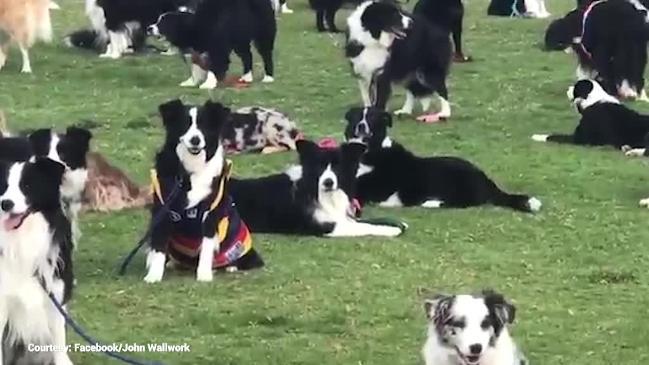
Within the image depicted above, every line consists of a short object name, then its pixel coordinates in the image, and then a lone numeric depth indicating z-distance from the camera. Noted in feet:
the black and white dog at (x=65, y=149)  23.34
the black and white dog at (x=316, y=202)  27.02
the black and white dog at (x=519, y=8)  65.16
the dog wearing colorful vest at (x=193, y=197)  23.39
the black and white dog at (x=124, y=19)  51.67
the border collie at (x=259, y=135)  34.78
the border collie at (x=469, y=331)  16.61
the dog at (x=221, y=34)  45.68
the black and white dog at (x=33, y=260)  17.79
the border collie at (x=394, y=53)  39.14
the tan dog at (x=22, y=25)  49.16
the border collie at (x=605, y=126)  36.19
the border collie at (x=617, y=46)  43.96
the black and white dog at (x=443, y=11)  48.78
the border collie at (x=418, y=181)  29.53
